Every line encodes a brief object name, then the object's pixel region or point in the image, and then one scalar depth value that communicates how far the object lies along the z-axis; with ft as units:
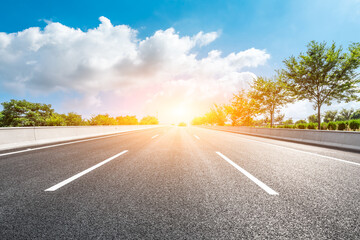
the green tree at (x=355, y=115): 152.35
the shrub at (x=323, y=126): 67.56
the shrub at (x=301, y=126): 77.93
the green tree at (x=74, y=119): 115.51
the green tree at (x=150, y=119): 433.97
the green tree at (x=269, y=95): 86.33
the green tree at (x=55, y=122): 107.76
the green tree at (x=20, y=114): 128.06
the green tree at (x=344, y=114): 157.28
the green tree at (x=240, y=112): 141.18
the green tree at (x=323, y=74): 58.03
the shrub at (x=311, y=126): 73.80
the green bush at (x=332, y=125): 62.64
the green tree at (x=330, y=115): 165.99
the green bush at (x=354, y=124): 54.68
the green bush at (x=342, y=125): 58.68
